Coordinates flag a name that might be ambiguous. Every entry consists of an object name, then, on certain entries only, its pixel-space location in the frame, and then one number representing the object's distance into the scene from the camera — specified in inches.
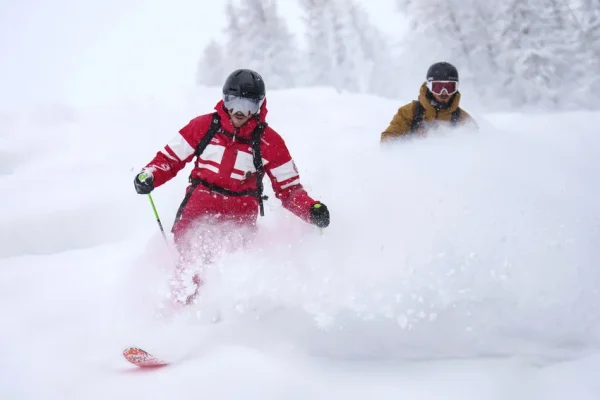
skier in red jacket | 159.3
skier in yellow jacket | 227.1
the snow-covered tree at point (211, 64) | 1196.5
